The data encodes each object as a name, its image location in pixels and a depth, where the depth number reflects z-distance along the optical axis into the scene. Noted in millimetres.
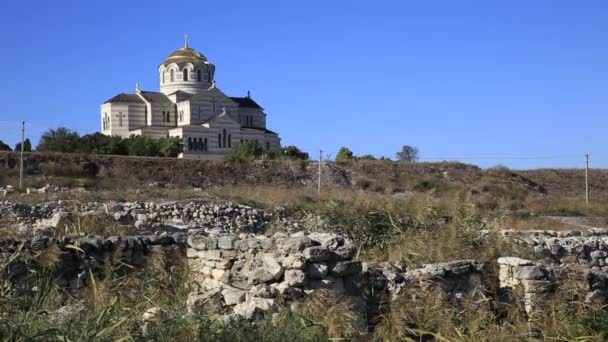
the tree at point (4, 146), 57922
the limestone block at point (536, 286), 8953
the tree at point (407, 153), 78900
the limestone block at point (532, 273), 9016
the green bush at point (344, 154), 62462
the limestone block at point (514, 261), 9180
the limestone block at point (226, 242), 8794
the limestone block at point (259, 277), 7816
